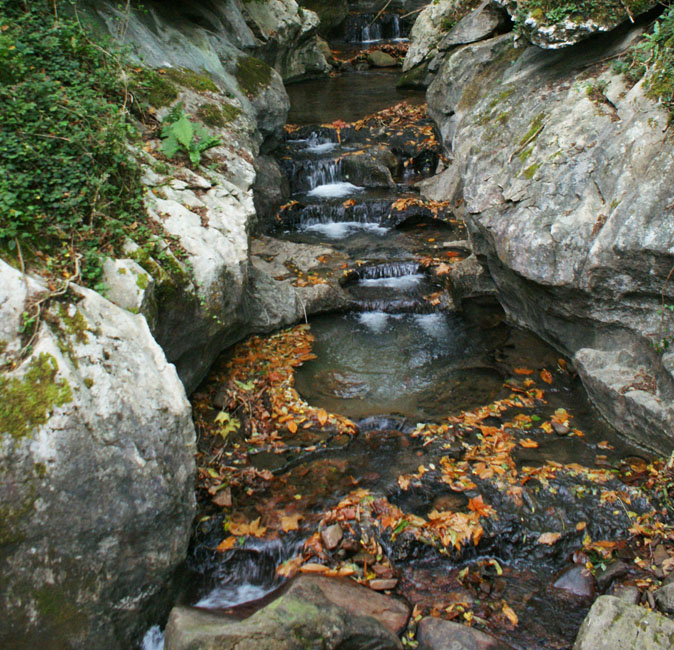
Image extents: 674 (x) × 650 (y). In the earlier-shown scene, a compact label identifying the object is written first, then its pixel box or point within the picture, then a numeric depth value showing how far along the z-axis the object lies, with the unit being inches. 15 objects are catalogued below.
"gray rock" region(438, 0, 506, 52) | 486.3
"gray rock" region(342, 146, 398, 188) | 513.7
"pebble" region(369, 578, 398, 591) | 177.5
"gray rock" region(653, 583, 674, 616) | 160.4
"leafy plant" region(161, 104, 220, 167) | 276.7
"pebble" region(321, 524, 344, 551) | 188.5
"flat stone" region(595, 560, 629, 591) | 177.2
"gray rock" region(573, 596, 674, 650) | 143.6
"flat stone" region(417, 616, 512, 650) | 158.1
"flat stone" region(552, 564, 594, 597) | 176.7
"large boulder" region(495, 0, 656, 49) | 291.6
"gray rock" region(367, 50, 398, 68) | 886.4
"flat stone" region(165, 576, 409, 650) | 147.2
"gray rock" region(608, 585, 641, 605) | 167.9
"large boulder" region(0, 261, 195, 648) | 142.3
